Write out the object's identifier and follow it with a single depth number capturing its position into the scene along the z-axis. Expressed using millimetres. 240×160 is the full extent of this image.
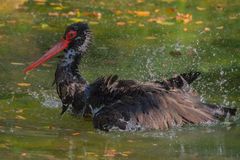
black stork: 11547
